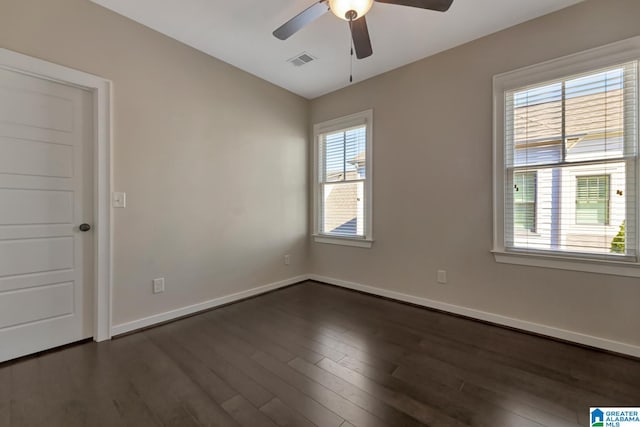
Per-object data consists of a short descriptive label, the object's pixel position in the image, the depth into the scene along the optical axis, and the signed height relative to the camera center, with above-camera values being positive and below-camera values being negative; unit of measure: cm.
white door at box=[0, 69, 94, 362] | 202 -4
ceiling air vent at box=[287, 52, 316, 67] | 306 +170
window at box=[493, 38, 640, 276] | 213 +41
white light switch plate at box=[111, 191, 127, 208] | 243 +8
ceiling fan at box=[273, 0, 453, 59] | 175 +131
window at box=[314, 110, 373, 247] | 366 +41
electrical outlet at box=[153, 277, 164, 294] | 270 -75
